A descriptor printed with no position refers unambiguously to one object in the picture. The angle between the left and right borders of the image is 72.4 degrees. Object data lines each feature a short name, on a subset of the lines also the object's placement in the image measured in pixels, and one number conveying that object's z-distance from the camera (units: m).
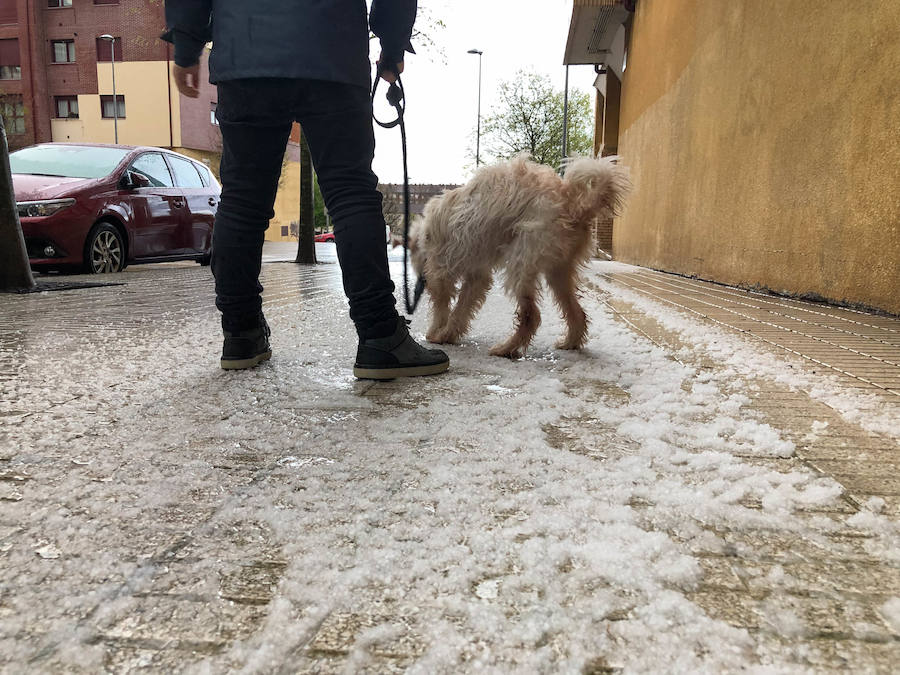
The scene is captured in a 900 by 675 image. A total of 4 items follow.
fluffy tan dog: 3.04
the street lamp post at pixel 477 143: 34.90
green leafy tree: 32.28
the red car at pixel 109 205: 7.18
